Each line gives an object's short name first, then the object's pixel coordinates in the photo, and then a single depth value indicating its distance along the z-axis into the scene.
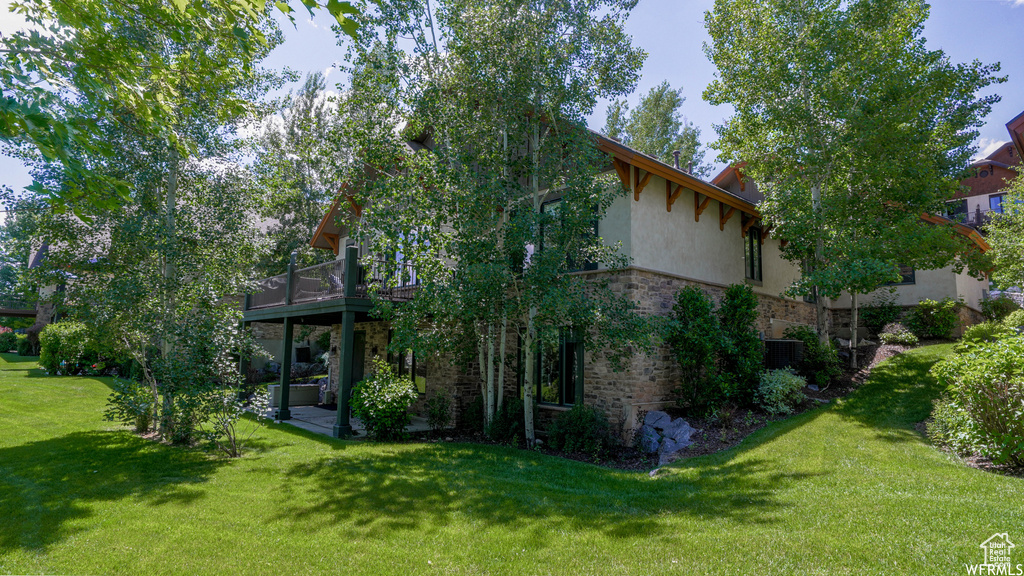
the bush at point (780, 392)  10.45
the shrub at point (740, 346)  10.65
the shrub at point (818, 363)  12.17
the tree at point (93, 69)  4.17
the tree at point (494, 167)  9.38
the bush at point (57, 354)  20.16
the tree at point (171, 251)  8.85
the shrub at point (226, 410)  8.43
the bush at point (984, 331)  12.95
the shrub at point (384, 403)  10.29
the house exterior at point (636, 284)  10.38
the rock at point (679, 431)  9.48
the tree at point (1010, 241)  13.32
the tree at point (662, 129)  25.44
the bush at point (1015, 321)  13.86
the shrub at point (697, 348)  10.35
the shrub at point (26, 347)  27.53
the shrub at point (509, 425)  10.67
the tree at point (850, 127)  11.40
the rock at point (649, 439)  9.55
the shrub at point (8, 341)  28.68
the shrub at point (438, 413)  11.70
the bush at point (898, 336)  14.79
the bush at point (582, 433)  9.59
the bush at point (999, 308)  16.70
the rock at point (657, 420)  9.96
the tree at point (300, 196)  24.48
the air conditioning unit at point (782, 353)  12.16
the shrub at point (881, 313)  16.47
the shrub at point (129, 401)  8.97
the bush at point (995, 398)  5.85
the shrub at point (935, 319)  15.20
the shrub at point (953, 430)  6.36
